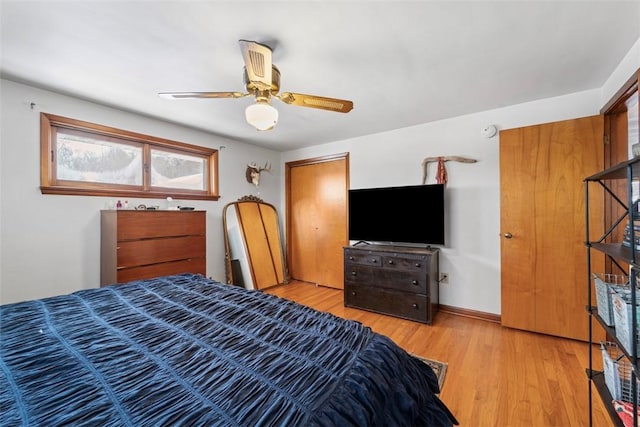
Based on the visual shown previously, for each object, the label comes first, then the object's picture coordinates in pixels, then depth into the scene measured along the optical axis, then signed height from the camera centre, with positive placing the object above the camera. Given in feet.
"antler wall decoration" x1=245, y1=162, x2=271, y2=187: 13.60 +2.19
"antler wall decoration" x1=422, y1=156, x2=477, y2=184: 9.72 +1.98
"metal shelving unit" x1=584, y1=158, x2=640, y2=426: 3.09 -1.07
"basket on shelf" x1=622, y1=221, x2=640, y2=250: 3.59 -0.27
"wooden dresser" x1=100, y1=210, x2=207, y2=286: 8.10 -1.02
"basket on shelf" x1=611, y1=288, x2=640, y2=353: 3.26 -1.40
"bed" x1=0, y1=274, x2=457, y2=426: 2.32 -1.77
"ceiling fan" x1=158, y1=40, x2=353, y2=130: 5.11 +2.70
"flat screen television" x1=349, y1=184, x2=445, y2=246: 9.69 -0.02
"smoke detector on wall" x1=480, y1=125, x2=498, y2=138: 9.11 +2.94
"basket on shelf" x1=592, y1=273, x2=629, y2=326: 3.97 -1.38
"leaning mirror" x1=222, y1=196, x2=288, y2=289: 12.62 -1.65
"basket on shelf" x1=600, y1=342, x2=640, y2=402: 3.93 -2.62
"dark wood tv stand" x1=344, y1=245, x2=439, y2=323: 9.05 -2.53
